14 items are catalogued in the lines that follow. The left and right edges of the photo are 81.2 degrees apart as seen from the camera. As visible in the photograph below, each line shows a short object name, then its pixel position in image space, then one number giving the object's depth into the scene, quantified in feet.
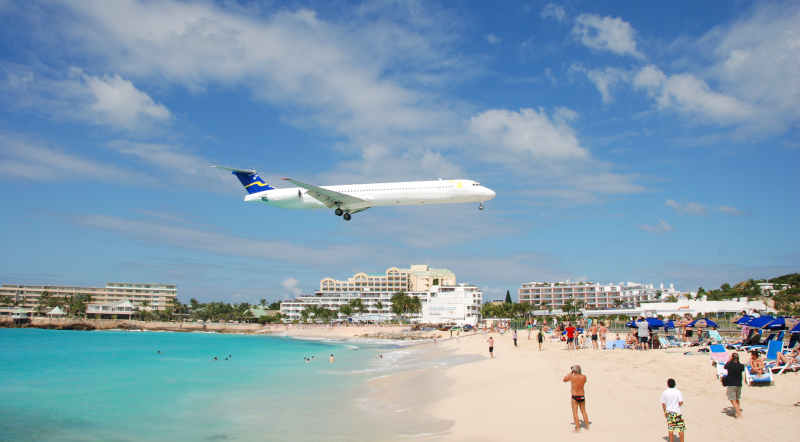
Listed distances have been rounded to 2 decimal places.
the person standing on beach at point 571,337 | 81.56
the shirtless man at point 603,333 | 82.26
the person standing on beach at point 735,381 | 32.04
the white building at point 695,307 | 210.18
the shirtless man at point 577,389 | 32.76
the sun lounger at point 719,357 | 49.16
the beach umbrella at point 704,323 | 77.36
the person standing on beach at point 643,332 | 73.72
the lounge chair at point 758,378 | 41.04
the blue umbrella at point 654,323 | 76.07
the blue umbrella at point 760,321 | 62.18
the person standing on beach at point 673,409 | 28.30
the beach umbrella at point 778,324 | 59.98
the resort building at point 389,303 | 302.66
